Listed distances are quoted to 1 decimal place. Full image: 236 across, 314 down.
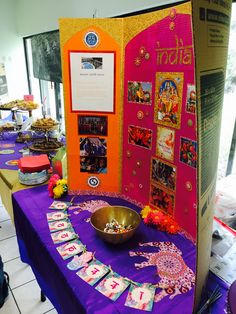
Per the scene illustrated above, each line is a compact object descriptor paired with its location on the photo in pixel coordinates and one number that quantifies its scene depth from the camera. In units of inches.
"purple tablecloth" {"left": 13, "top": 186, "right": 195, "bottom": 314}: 34.1
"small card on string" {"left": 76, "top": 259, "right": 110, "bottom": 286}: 37.7
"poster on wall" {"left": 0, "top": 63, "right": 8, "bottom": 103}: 172.6
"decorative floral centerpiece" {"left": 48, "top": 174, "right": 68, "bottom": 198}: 60.6
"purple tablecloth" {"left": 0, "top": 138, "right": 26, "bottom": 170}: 81.9
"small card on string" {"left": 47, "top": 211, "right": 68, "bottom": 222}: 52.5
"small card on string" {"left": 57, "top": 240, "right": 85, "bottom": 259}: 42.8
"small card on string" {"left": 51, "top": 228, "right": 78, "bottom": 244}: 46.3
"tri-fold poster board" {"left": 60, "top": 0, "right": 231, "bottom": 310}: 42.9
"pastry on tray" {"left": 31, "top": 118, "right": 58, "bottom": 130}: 92.6
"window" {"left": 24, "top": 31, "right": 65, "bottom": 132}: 131.5
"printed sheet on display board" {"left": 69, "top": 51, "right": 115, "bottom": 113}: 53.1
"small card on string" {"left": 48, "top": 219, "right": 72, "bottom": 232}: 49.6
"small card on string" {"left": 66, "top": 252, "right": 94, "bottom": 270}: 40.3
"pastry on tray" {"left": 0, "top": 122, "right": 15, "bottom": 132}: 111.7
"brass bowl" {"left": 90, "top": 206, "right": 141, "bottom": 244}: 48.7
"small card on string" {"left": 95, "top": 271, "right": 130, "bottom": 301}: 35.2
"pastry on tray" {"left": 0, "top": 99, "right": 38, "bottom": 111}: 122.6
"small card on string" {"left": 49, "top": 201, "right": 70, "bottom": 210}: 56.8
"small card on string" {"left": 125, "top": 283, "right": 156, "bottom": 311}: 33.6
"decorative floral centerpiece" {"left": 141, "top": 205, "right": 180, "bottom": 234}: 48.7
